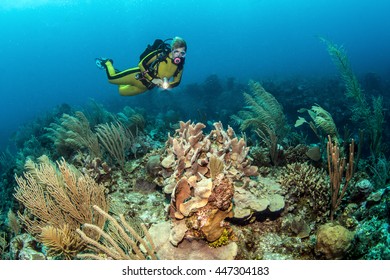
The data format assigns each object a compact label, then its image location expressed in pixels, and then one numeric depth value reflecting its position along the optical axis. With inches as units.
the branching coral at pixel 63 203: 145.7
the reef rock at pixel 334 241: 121.4
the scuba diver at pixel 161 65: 251.3
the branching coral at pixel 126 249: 102.8
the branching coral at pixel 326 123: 216.9
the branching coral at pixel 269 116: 269.7
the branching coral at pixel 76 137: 247.4
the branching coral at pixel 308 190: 171.9
